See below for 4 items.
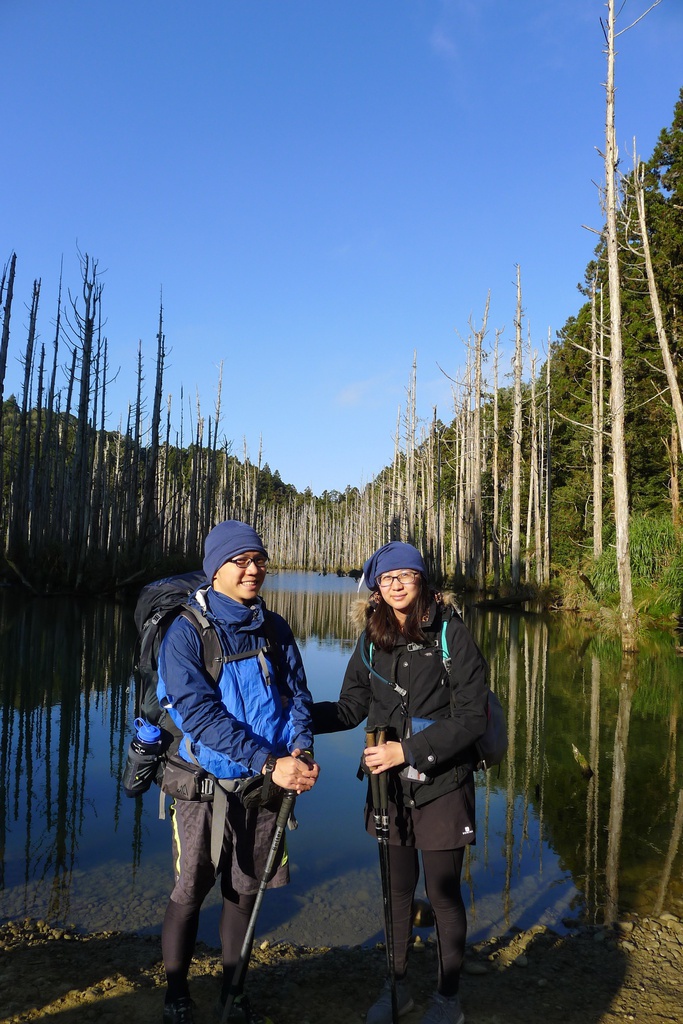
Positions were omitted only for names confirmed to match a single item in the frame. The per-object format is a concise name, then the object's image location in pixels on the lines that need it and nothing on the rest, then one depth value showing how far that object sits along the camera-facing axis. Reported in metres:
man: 2.81
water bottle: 2.99
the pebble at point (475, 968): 3.51
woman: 3.02
